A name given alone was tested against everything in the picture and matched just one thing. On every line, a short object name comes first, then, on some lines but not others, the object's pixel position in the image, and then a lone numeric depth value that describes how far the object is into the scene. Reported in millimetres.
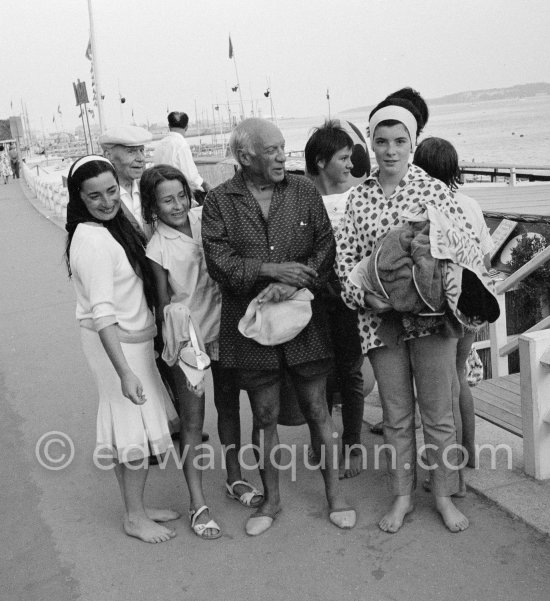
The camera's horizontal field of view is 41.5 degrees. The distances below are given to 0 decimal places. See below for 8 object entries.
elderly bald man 3287
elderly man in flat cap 4203
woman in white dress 3246
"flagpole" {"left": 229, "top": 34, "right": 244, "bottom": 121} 39094
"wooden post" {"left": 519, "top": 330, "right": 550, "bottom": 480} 3598
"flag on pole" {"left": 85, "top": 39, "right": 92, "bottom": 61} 26605
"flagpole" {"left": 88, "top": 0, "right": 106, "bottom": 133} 25516
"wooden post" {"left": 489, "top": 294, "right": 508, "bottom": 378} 5250
